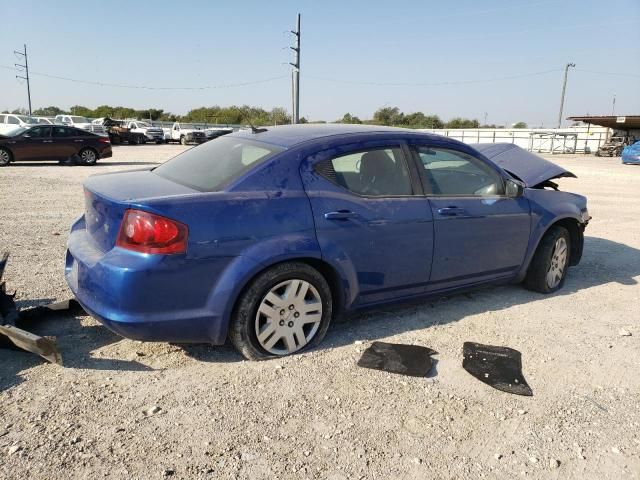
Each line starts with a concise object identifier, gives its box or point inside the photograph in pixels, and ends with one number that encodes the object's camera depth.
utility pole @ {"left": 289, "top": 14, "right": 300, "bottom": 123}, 29.72
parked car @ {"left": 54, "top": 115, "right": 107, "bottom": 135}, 35.84
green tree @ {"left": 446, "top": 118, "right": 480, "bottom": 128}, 80.44
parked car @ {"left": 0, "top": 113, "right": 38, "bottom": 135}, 27.94
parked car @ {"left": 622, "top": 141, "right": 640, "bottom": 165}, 26.64
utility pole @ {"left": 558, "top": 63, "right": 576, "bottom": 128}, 67.19
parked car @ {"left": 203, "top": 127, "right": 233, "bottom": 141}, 38.85
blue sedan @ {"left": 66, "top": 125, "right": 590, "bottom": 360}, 3.08
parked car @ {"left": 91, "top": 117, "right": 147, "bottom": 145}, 35.75
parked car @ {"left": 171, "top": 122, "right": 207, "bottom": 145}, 38.88
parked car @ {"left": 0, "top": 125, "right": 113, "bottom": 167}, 17.33
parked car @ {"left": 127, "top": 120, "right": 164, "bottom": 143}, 39.03
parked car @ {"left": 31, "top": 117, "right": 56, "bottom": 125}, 30.38
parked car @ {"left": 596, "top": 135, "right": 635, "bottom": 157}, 36.66
